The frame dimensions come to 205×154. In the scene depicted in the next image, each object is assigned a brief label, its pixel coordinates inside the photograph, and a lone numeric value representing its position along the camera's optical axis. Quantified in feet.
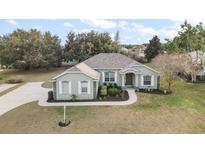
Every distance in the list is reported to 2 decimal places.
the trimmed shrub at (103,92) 35.18
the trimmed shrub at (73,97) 33.53
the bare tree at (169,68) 39.96
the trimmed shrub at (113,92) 35.60
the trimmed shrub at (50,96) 34.11
